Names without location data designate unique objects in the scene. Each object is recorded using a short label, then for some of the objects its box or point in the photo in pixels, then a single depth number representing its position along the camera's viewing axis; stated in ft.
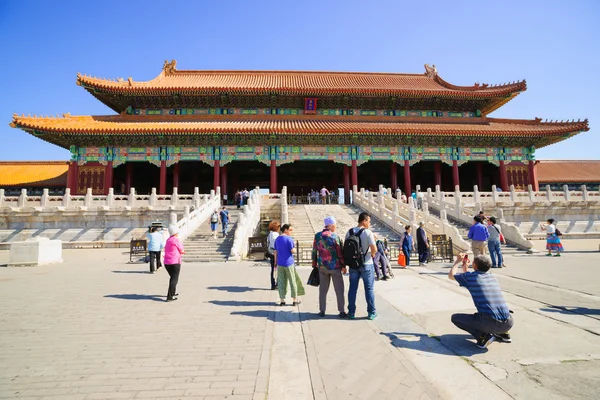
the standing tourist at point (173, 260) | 18.17
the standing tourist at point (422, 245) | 31.78
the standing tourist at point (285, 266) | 16.63
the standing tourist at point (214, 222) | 42.05
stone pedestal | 32.71
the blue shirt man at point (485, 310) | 10.82
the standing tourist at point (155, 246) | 28.62
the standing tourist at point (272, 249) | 21.13
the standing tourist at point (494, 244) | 29.09
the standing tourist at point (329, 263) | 14.64
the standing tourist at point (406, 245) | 30.77
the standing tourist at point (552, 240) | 35.50
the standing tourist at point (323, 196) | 64.03
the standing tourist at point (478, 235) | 26.43
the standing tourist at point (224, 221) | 42.18
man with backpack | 14.07
